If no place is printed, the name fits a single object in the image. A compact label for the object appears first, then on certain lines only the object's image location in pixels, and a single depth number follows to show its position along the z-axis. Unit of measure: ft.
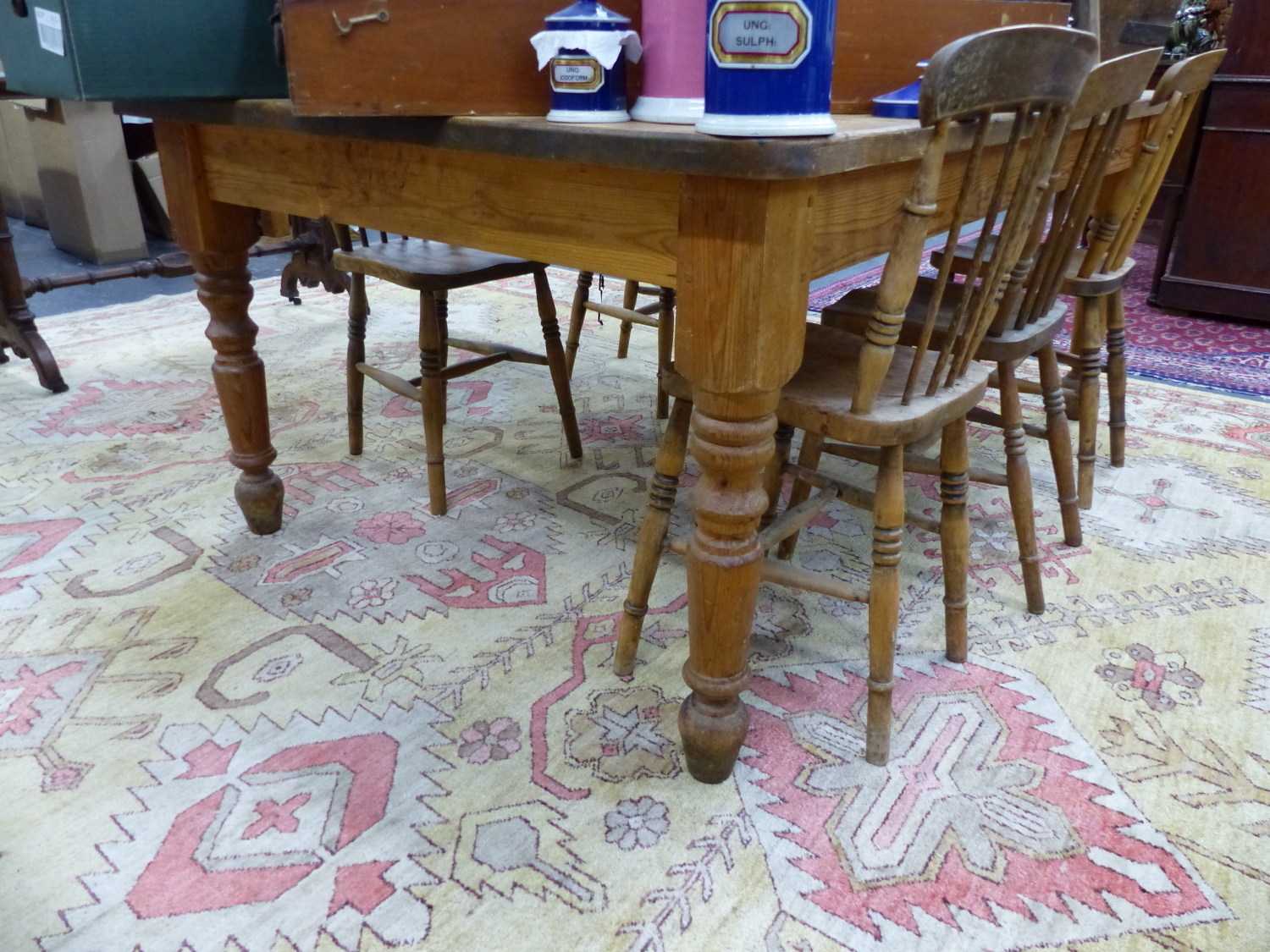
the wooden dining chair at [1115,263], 5.61
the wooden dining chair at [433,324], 6.30
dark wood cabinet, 10.88
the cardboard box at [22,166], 14.67
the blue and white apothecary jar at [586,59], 3.65
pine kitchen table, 3.14
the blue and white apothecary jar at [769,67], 2.85
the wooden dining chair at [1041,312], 4.37
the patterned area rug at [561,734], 3.59
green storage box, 4.02
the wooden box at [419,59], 3.31
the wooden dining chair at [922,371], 3.33
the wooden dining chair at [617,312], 8.50
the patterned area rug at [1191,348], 9.62
